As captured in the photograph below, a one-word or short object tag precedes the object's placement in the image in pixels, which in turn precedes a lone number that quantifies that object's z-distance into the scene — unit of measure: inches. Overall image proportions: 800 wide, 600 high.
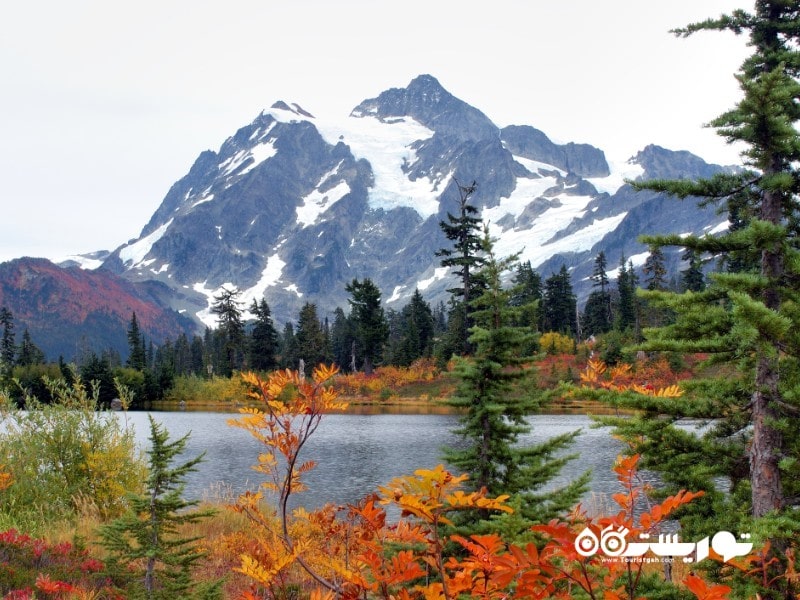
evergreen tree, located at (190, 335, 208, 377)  4946.6
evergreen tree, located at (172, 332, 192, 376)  5098.4
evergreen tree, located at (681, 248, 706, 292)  2585.6
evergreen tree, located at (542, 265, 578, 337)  3228.3
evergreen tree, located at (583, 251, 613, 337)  3159.5
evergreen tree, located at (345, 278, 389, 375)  2849.4
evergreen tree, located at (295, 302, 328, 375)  3093.0
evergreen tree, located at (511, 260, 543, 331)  2967.5
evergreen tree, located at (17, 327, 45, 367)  3479.3
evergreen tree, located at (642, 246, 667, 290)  2364.7
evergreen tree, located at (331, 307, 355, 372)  3783.2
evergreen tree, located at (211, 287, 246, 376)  3102.9
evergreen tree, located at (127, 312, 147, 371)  3207.9
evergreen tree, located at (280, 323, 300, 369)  3277.6
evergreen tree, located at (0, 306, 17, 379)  3477.4
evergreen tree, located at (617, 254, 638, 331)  2847.0
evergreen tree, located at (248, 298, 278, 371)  3061.0
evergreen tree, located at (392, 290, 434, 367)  2881.4
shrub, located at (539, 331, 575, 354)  2356.1
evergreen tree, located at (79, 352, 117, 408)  2746.1
